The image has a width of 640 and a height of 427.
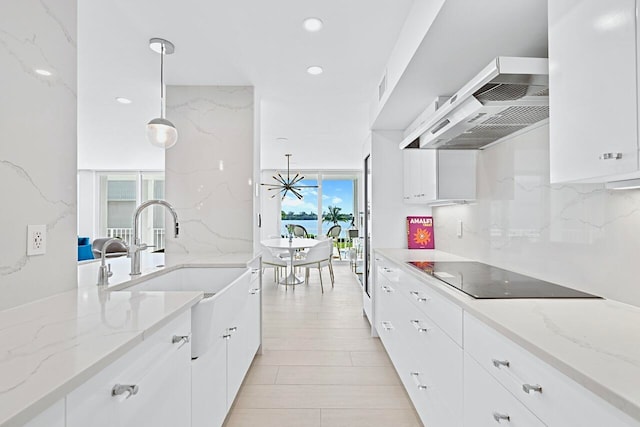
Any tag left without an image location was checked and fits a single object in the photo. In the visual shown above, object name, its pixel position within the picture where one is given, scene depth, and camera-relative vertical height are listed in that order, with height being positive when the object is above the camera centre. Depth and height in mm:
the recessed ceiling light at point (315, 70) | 2779 +1212
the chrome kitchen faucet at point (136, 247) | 1903 -160
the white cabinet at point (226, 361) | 1530 -770
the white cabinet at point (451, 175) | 2633 +328
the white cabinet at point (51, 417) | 623 -375
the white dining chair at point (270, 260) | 5648 -692
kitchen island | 648 -320
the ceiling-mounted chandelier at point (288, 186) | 6890 +657
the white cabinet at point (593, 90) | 915 +380
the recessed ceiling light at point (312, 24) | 2127 +1216
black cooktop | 1428 -316
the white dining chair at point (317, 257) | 5707 -646
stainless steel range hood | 1342 +534
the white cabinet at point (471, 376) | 812 -522
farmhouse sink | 1492 -434
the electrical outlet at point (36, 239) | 1308 -83
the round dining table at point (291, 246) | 5871 -484
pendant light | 2428 +641
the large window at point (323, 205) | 8891 +333
